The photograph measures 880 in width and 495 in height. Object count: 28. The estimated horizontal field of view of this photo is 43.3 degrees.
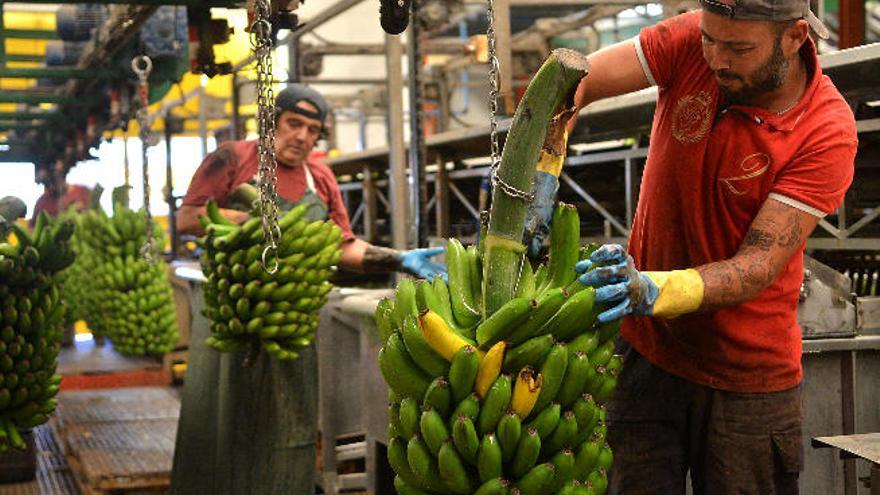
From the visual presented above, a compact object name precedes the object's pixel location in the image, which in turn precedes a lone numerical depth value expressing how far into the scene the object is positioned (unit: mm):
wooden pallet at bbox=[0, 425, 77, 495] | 5129
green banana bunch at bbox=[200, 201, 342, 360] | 3613
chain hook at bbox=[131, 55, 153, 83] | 4501
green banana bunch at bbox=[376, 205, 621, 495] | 1853
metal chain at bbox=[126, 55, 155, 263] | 4520
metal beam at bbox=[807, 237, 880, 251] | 3742
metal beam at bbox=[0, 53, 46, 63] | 7113
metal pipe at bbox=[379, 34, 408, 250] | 5469
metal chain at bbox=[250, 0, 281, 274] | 2641
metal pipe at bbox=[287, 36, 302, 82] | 8727
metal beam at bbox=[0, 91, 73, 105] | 6927
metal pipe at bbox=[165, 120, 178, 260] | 8914
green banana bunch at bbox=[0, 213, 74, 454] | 3859
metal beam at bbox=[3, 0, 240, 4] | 4479
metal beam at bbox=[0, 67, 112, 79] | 6180
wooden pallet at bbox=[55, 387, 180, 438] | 5973
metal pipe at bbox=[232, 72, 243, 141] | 8617
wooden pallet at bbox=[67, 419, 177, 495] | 4559
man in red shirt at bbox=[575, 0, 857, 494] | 2338
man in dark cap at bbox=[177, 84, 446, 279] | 4422
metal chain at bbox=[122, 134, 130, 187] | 6819
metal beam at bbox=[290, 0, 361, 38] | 5850
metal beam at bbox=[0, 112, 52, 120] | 8117
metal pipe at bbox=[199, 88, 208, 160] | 10289
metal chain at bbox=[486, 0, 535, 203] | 2128
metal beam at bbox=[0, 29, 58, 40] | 6324
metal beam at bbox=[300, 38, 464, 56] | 8945
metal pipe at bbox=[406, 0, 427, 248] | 5031
